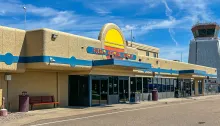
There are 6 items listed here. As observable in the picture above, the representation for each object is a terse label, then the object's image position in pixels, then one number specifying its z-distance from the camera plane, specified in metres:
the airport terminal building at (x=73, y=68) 14.77
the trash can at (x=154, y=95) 24.84
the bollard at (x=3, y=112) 13.37
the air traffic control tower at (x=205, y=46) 65.88
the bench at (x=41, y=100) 15.88
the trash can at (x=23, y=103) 14.76
